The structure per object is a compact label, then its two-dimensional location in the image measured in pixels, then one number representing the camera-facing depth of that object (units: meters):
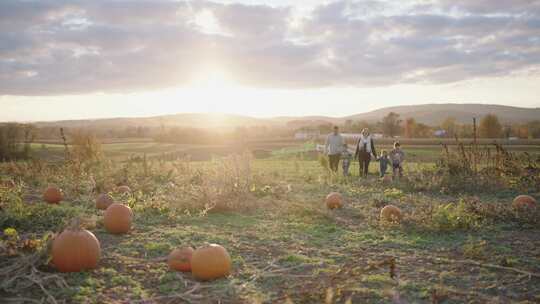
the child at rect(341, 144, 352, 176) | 17.81
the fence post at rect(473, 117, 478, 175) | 15.17
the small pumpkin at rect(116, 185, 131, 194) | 12.58
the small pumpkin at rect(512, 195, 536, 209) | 9.52
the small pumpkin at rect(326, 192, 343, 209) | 11.11
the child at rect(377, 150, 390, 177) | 17.25
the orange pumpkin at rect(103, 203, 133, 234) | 8.12
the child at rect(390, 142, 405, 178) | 16.20
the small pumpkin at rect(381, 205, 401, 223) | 9.20
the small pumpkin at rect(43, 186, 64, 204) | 11.46
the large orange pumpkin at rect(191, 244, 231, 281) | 5.93
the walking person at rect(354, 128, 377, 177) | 17.41
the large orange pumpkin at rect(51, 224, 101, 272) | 5.91
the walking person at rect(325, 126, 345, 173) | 17.59
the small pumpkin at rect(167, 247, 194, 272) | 6.26
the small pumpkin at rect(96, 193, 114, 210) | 10.70
